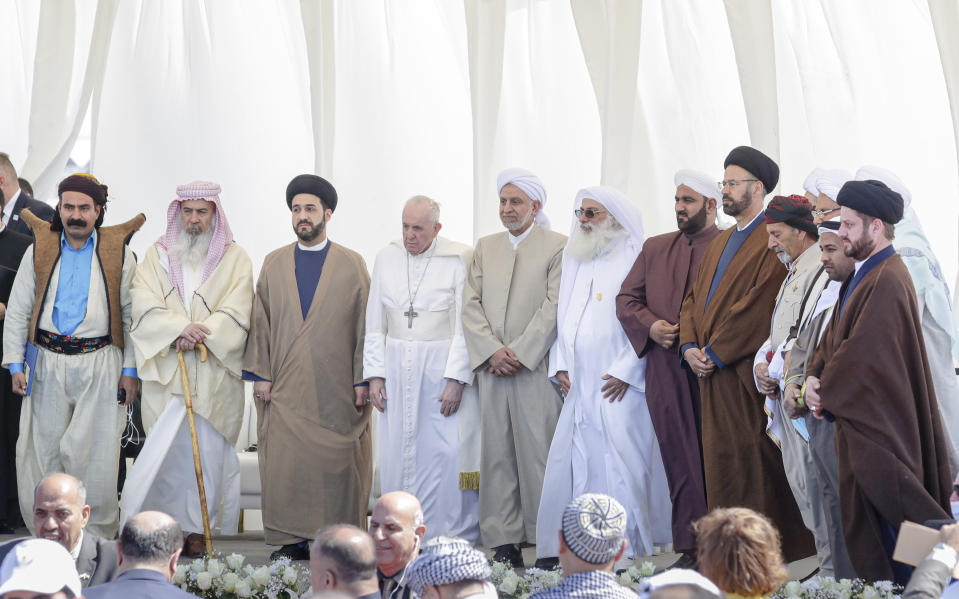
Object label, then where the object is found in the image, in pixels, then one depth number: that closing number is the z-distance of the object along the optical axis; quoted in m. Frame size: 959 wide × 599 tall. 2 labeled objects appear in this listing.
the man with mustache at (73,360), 11.85
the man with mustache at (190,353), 11.77
